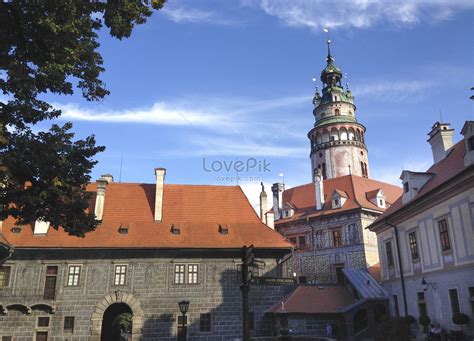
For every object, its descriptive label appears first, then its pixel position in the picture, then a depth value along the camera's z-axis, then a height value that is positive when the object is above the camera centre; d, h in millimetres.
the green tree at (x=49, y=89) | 8641 +4675
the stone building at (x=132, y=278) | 22250 +1444
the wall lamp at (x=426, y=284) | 18250 +792
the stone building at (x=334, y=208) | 33812 +7956
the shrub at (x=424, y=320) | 18094 -694
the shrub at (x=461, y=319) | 15470 -568
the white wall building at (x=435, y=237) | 16047 +2815
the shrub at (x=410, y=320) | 19406 -737
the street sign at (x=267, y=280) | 8883 +517
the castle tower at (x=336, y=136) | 46812 +18337
